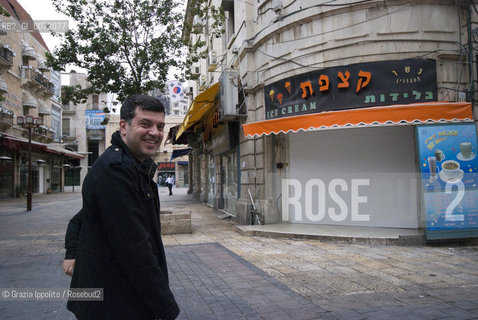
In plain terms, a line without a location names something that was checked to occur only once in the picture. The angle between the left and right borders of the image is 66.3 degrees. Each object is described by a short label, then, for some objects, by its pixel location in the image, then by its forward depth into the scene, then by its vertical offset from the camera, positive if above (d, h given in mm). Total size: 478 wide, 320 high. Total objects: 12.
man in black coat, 1739 -350
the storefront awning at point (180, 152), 24000 +1668
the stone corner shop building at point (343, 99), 7875 +1780
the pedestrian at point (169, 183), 27691 -431
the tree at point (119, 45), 10008 +3722
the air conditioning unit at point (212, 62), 15248 +4875
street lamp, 16191 +2649
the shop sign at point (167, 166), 49688 +1541
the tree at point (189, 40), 10797 +4256
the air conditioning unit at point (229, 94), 10500 +2378
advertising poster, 7141 -145
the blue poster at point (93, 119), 49084 +8093
